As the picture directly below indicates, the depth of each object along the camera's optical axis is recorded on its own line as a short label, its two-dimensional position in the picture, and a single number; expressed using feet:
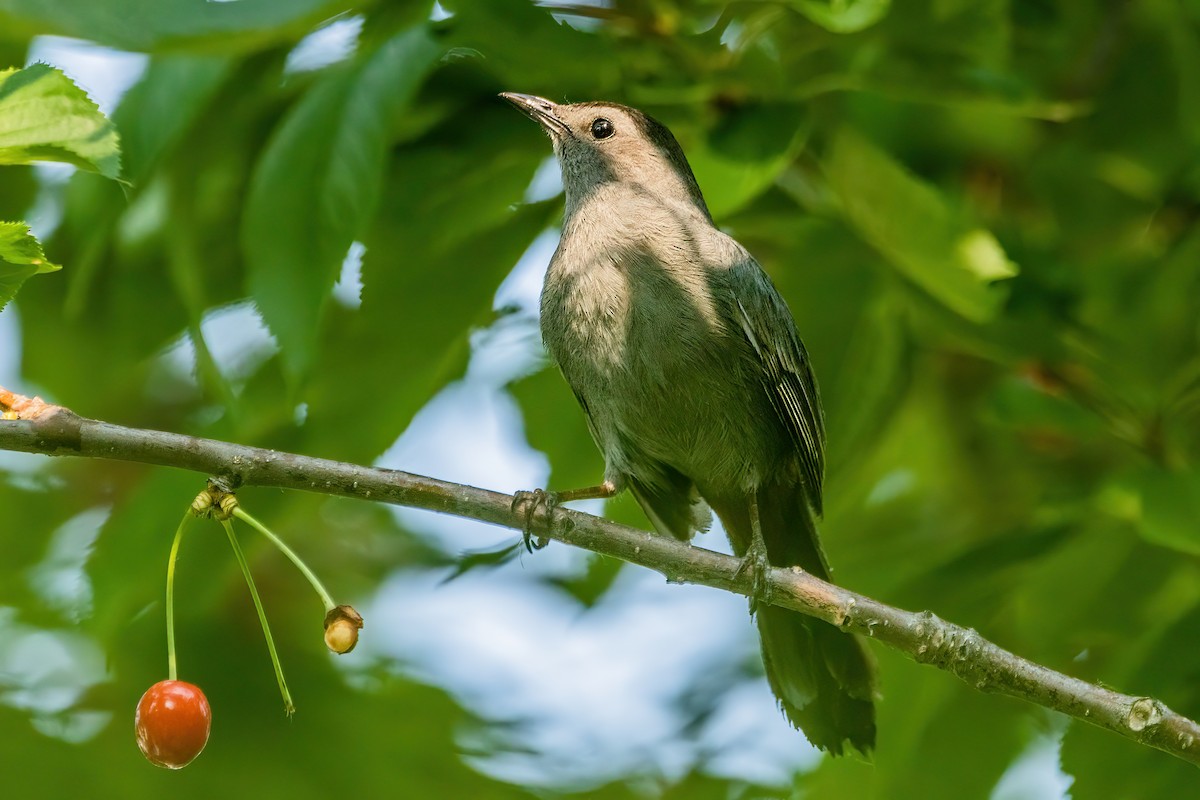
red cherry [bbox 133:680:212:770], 17.97
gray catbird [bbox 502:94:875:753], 26.43
